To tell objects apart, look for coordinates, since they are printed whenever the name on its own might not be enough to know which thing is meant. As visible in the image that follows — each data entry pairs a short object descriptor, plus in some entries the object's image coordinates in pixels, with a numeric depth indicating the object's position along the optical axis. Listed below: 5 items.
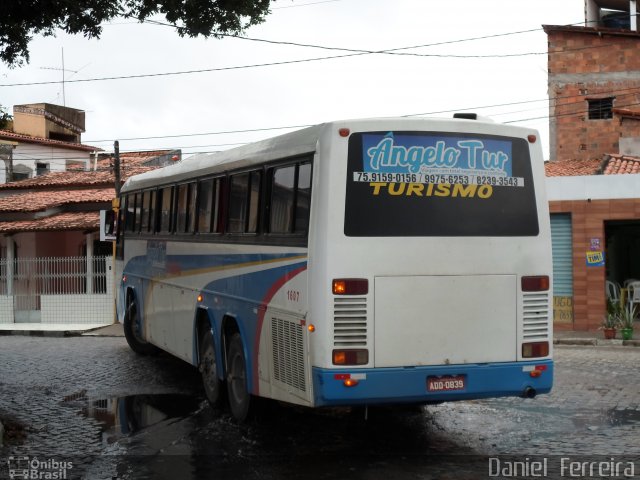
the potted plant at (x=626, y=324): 18.81
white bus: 7.66
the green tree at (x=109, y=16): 11.01
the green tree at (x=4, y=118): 13.80
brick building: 20.77
